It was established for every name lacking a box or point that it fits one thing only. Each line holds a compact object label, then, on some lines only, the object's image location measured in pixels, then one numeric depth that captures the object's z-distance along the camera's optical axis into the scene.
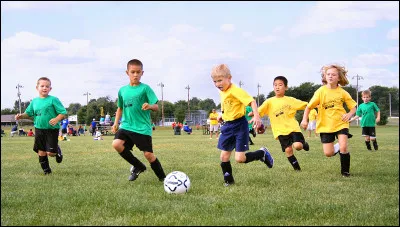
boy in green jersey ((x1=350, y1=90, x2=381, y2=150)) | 15.26
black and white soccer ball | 6.00
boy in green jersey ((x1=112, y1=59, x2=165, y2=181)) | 7.18
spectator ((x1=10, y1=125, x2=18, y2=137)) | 38.46
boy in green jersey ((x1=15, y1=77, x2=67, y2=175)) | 8.78
